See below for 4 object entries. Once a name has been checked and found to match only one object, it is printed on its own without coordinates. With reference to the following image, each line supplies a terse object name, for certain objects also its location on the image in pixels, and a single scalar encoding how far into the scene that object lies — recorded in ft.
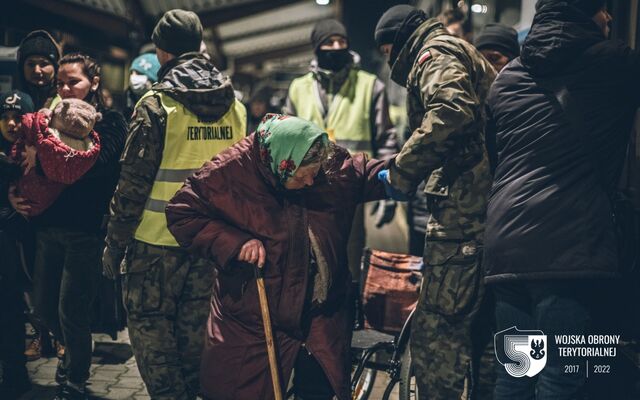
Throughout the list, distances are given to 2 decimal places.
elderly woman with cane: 11.34
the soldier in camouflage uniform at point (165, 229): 13.94
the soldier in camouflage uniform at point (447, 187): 11.96
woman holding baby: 16.62
